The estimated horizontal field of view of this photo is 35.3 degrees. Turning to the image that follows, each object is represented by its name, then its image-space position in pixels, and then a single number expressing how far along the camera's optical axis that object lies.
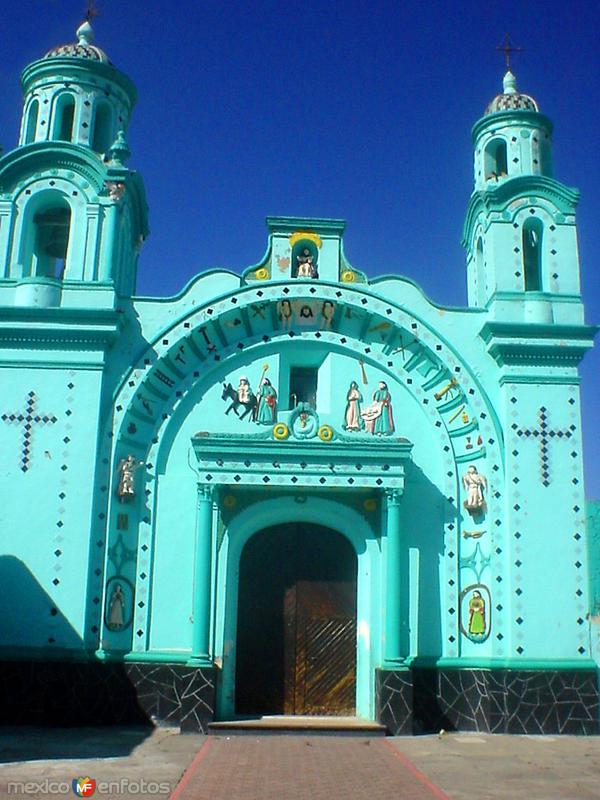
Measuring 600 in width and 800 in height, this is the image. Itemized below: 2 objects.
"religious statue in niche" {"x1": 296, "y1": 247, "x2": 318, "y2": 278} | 17.14
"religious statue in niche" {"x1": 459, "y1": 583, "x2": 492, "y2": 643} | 15.58
